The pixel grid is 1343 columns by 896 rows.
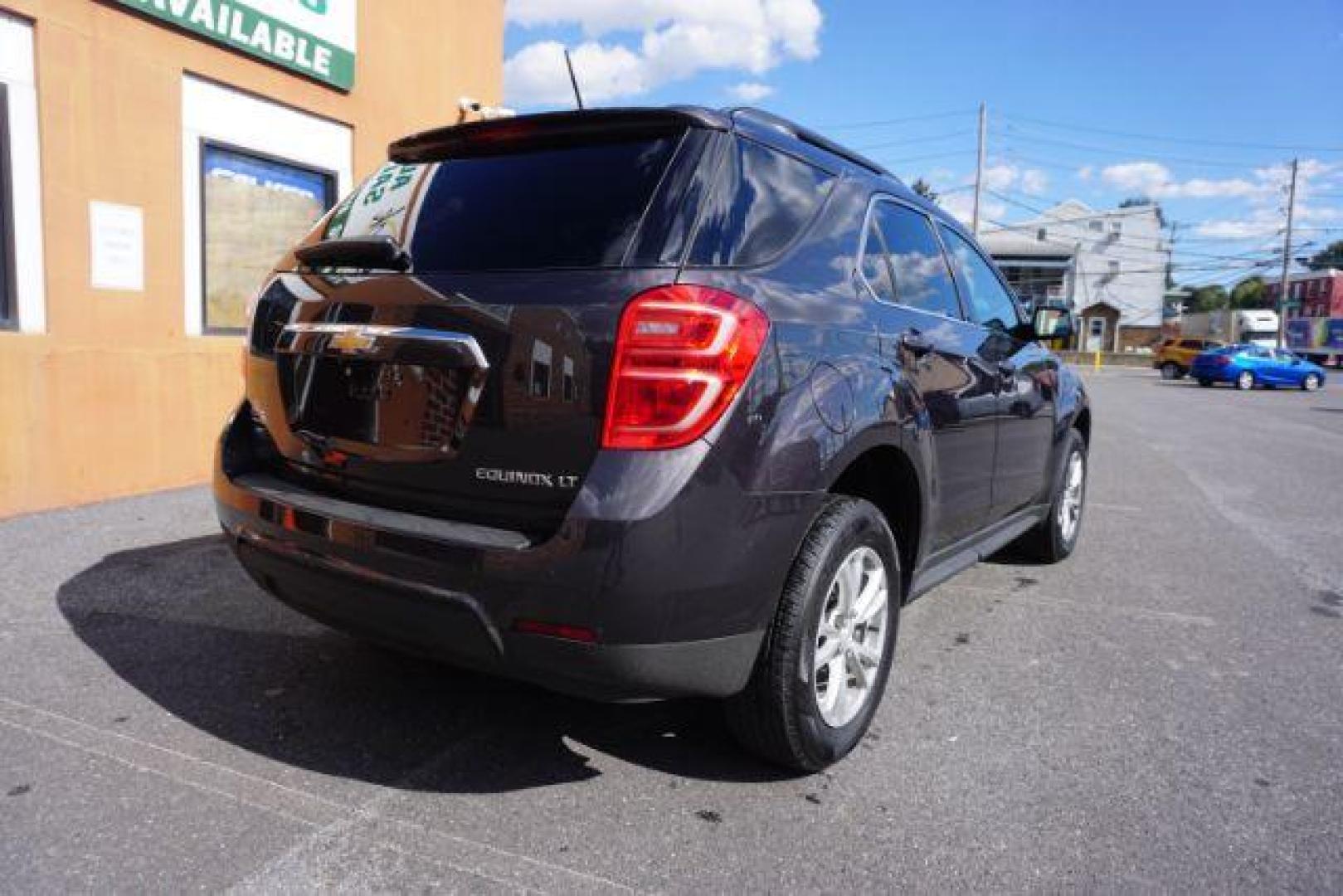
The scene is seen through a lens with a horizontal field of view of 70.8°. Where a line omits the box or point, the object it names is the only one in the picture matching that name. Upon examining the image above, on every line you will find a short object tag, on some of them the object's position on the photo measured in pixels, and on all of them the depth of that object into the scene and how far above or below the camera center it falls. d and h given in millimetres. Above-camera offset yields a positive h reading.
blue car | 31000 +6
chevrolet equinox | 2205 -190
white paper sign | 5973 +546
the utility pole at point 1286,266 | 52094 +6071
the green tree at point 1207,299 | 114375 +8248
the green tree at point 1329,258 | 82438 +12055
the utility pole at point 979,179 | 40888 +7793
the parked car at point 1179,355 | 36688 +427
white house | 71500 +8391
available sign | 6367 +2227
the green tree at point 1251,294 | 97188 +8022
